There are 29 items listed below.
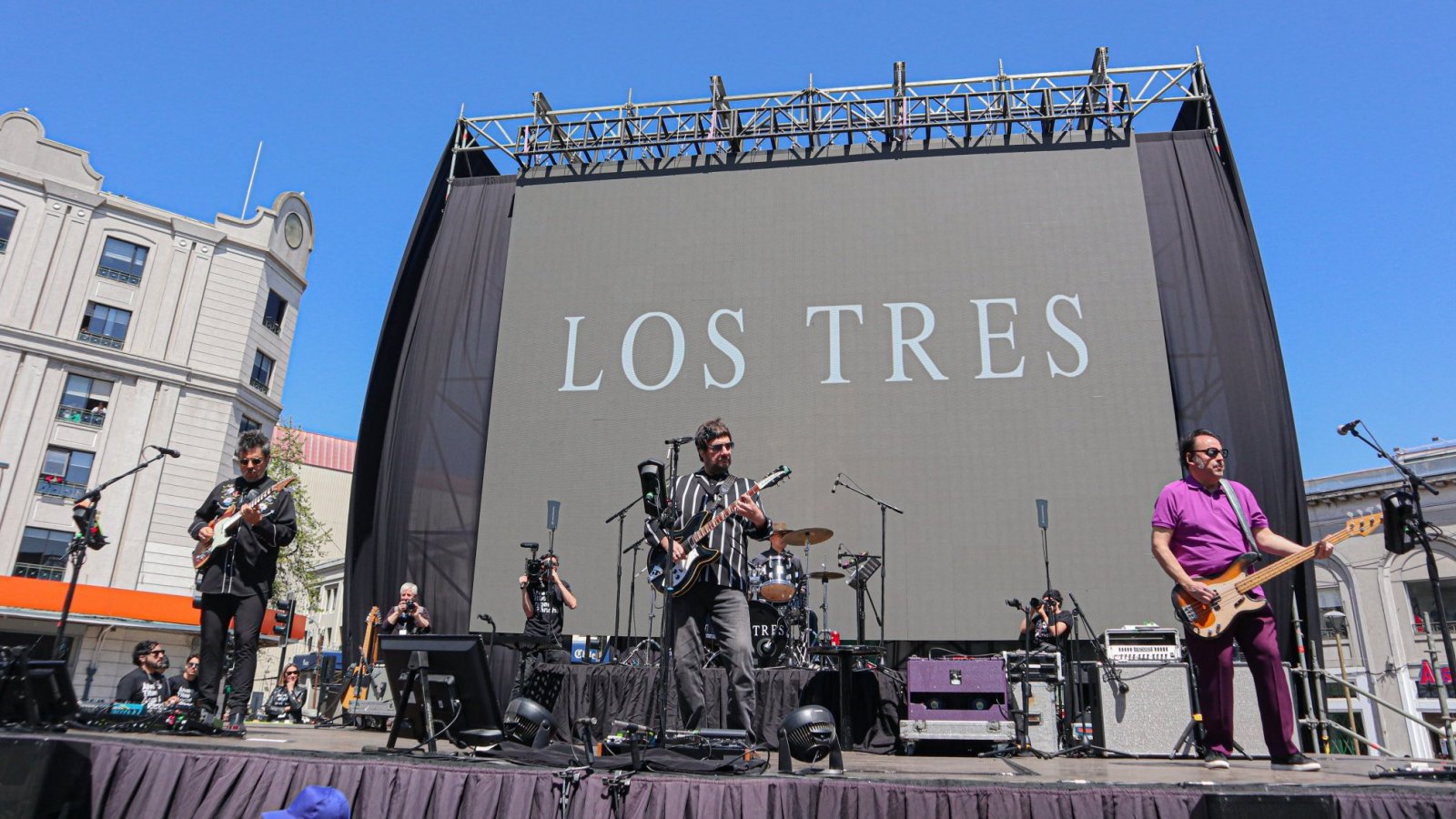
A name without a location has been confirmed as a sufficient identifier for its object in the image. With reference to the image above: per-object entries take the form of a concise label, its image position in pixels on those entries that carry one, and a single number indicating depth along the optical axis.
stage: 2.58
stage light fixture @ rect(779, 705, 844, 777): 3.43
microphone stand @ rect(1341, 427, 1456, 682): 3.78
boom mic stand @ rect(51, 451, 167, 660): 4.80
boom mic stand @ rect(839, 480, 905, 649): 8.33
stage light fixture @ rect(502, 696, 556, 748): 3.88
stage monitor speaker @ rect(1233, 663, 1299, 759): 4.78
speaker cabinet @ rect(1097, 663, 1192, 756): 4.81
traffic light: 10.50
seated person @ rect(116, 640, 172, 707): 6.07
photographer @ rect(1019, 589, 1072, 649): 7.65
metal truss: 10.34
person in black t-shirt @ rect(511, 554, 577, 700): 7.41
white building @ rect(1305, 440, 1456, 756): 22.89
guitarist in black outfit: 4.18
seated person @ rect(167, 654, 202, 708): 5.25
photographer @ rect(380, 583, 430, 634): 7.50
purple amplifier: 5.09
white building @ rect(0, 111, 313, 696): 20.33
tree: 23.11
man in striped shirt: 3.95
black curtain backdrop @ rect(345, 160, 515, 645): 9.83
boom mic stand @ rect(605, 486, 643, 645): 8.38
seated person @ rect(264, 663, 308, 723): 9.32
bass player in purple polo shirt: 3.50
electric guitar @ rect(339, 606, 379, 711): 7.85
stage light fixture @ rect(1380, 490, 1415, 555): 3.87
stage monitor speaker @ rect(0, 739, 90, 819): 2.90
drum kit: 7.53
